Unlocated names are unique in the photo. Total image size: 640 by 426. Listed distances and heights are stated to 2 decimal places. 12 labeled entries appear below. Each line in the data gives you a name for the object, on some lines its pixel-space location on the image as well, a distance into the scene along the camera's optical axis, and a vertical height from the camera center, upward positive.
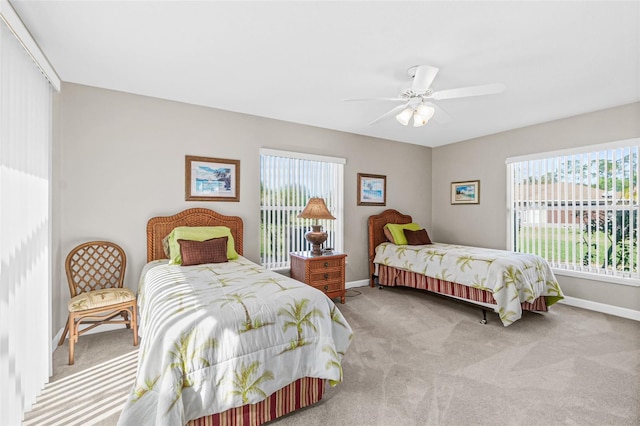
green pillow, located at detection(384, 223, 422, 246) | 4.75 -0.27
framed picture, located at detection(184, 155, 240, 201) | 3.54 +0.42
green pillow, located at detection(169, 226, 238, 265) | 2.98 -0.25
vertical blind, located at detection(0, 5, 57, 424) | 1.64 -0.11
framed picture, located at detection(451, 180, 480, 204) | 5.09 +0.39
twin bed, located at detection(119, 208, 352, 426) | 1.39 -0.75
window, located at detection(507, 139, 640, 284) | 3.56 +0.09
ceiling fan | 2.34 +1.02
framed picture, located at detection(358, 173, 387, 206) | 4.94 +0.41
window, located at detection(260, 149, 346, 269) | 4.12 +0.24
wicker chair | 2.47 -0.73
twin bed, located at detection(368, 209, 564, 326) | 3.17 -0.75
